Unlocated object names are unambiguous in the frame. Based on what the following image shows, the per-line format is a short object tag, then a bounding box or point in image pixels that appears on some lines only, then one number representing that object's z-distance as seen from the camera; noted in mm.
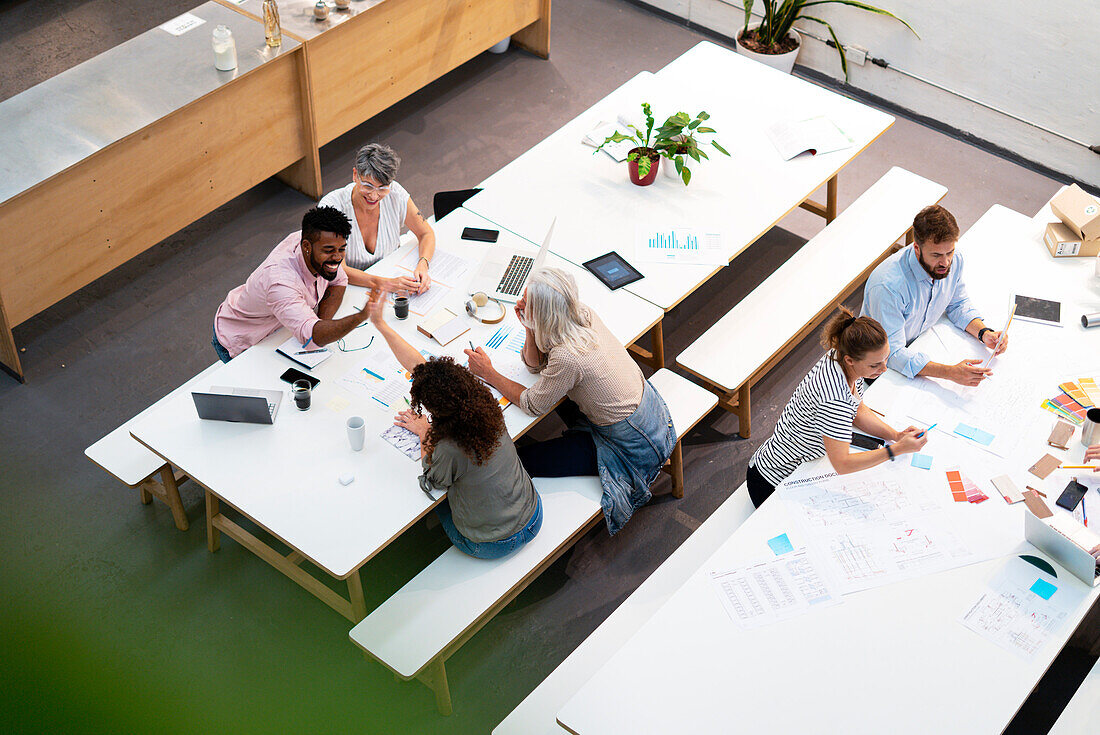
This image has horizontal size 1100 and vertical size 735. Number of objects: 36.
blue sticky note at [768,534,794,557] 3164
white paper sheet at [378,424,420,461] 3438
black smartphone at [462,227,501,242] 4281
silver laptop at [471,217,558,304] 4008
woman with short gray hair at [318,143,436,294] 3973
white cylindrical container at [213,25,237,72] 4848
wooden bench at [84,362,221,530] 3682
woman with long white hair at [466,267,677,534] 3494
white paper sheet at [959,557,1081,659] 2936
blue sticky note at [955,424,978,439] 3516
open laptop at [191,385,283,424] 3406
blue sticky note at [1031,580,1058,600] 3038
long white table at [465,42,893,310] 4316
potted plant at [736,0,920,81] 6238
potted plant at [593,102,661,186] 4461
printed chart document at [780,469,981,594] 3117
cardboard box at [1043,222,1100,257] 4172
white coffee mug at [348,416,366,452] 3371
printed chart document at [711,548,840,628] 3018
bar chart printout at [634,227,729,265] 4234
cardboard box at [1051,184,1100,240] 4125
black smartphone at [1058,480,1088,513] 3273
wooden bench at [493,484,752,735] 3072
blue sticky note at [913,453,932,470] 3406
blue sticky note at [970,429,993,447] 3492
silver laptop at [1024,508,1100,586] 3000
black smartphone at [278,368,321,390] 3641
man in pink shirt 3652
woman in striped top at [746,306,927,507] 3240
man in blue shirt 3670
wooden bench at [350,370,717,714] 3172
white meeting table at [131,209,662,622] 3221
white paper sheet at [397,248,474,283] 4094
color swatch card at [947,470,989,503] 3307
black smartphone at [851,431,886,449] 3494
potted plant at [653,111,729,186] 4516
